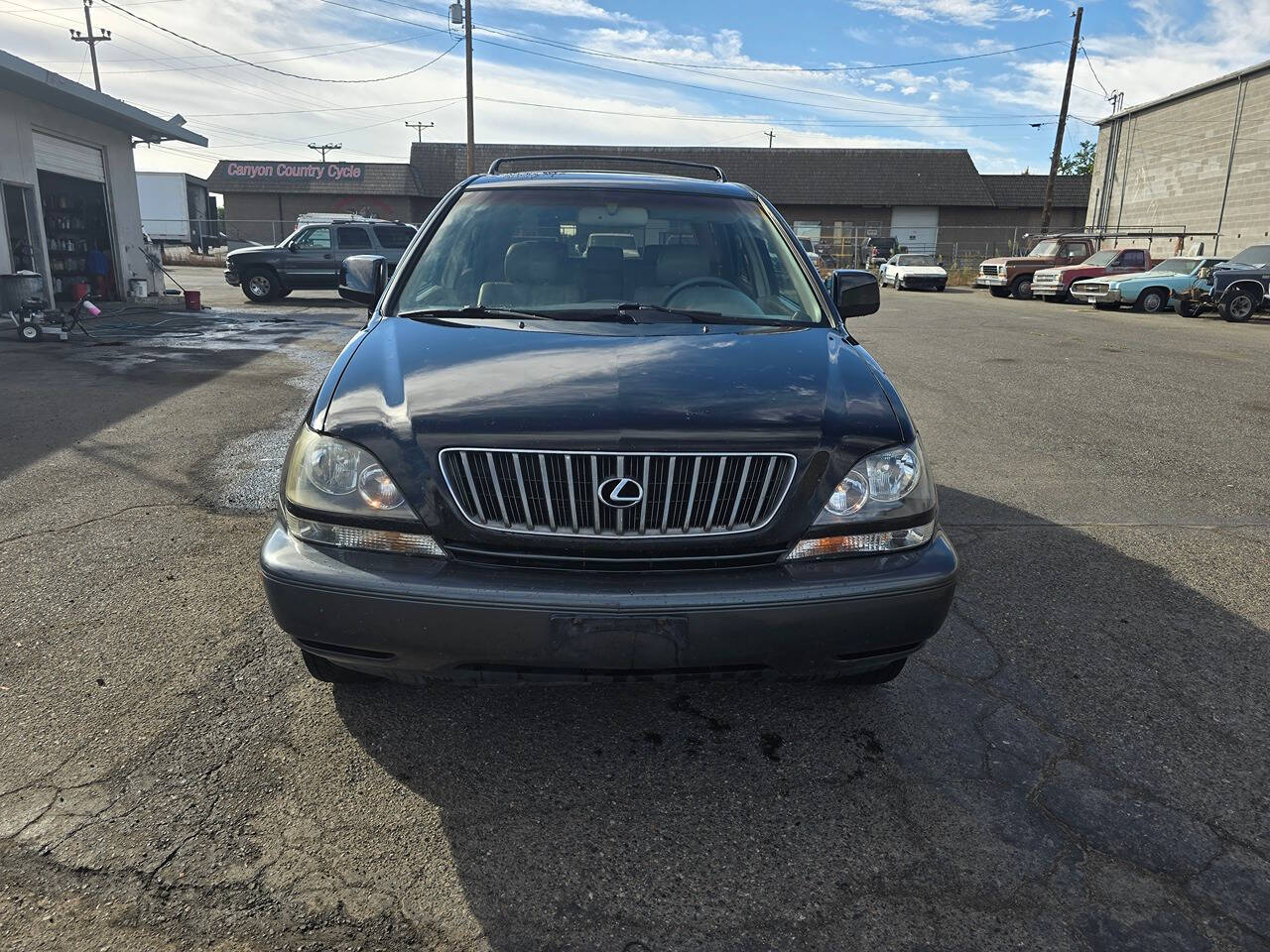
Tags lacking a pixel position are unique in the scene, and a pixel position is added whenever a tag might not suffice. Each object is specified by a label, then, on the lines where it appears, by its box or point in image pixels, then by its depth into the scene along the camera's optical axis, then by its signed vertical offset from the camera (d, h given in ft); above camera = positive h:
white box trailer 140.67 +6.52
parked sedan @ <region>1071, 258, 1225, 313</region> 70.59 -1.25
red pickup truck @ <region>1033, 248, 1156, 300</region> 78.59 -0.03
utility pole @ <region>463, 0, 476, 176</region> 104.32 +23.46
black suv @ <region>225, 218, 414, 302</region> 67.46 -0.32
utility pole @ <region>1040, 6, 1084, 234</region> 114.98 +18.50
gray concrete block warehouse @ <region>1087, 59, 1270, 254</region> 96.63 +12.93
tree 237.86 +28.17
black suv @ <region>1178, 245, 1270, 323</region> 64.23 -1.29
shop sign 157.48 +13.85
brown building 157.79 +11.82
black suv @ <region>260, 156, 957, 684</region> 7.20 -2.24
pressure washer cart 41.29 -3.26
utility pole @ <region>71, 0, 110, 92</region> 144.66 +33.40
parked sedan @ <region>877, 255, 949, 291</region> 102.73 -1.39
